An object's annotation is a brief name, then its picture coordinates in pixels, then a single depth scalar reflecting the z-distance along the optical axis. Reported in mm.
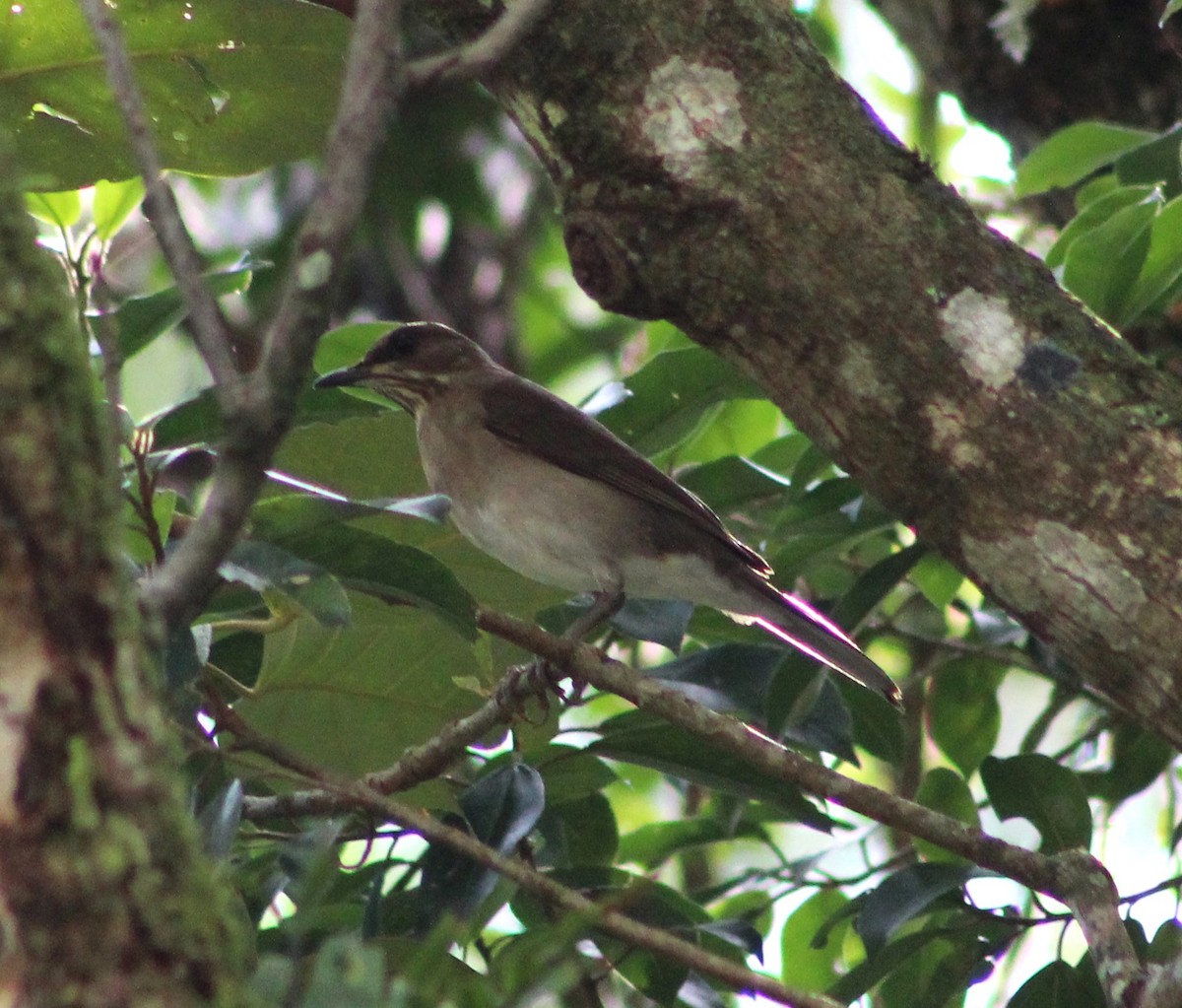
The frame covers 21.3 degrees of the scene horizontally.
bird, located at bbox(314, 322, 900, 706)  9187
